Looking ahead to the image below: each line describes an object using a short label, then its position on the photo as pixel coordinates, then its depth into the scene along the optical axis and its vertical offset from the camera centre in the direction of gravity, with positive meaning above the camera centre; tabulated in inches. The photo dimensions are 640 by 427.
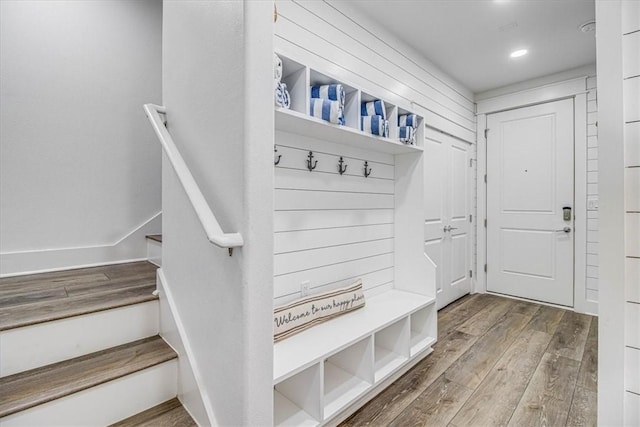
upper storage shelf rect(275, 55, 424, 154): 67.0 +22.9
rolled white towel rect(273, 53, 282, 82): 61.4 +28.0
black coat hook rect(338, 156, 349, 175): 89.8 +12.3
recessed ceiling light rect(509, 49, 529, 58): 123.6 +63.1
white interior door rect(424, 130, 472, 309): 134.2 -0.5
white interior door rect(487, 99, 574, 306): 142.5 +5.1
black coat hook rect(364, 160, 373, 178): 97.4 +12.7
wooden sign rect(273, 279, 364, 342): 69.9 -24.0
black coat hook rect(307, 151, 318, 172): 81.3 +12.6
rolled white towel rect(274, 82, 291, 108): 61.6 +22.9
